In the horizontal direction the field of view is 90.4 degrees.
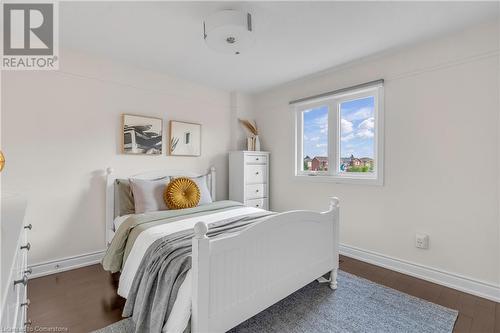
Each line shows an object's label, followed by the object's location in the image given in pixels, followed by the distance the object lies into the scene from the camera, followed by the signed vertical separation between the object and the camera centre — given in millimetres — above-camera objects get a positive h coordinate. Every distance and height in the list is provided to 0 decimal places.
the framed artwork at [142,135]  2939 +381
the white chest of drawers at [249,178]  3617 -178
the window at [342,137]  2822 +373
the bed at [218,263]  1352 -651
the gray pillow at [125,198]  2645 -357
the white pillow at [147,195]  2525 -305
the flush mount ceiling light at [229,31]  1814 +1023
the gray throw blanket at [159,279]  1413 -691
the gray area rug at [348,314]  1685 -1095
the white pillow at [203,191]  2975 -311
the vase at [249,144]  3888 +343
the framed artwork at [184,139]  3320 +375
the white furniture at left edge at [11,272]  635 -303
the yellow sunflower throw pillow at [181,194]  2613 -305
